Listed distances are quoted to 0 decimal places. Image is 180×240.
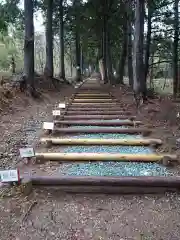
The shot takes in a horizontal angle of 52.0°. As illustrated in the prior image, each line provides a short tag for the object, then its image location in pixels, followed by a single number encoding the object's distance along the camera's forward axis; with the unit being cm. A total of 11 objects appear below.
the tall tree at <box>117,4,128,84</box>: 1068
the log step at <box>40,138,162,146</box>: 310
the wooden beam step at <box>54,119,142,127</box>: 402
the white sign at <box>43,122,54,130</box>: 348
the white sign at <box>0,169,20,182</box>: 207
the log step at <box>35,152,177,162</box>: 261
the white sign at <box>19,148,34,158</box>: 257
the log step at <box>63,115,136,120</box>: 446
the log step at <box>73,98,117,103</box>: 641
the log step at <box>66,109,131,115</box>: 483
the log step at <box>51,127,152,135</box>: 362
